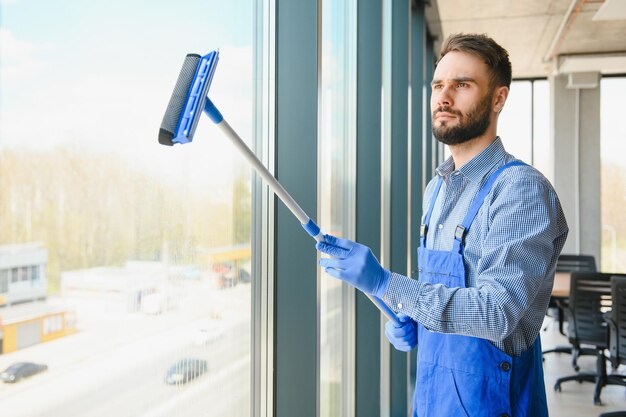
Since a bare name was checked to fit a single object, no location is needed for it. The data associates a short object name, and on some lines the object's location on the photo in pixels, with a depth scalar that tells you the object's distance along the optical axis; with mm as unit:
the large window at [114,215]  693
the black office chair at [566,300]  5320
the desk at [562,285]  5039
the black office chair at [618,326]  3959
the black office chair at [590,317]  4566
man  1233
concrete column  7734
